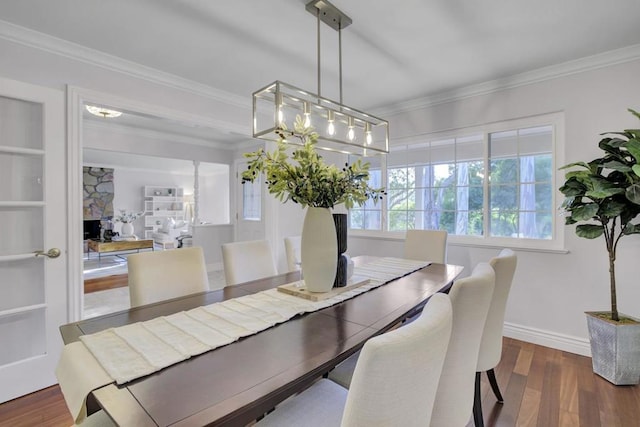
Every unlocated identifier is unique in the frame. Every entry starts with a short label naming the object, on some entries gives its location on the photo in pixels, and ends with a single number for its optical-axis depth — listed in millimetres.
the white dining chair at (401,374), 662
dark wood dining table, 758
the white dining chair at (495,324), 1583
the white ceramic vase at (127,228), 8664
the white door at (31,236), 2092
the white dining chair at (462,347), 1122
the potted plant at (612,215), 2062
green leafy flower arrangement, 1587
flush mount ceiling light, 3549
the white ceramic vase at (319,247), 1652
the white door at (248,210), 5777
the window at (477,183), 2889
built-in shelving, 10352
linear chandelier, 1608
